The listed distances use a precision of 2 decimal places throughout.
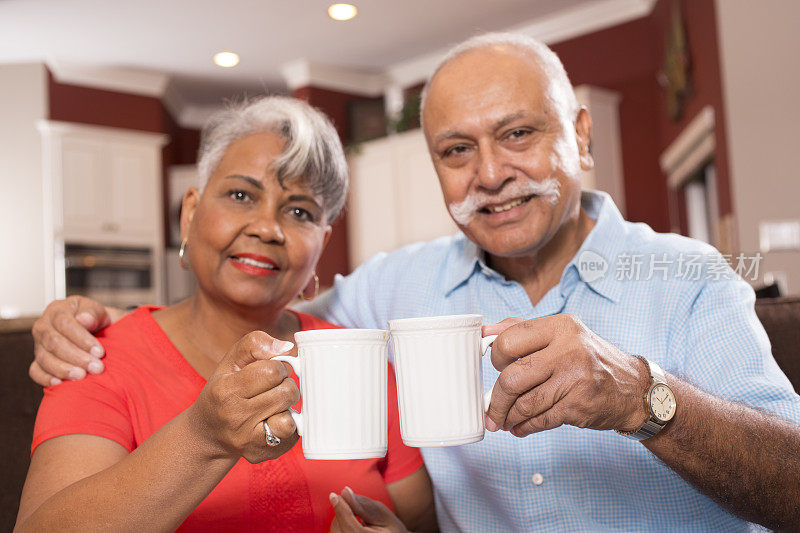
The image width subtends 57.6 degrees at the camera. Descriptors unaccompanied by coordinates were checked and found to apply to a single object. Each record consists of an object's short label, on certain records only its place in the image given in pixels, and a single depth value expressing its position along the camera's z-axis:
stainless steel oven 6.30
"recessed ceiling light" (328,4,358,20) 5.45
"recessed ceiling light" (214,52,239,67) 6.50
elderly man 0.99
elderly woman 0.88
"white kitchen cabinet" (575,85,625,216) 5.46
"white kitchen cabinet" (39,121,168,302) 6.39
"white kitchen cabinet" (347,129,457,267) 6.32
